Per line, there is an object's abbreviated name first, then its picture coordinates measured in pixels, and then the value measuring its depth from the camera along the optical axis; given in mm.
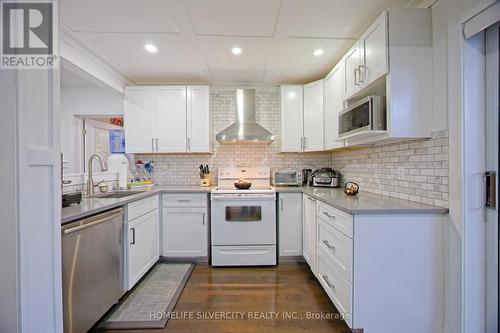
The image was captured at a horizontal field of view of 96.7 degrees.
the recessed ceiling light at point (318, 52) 2330
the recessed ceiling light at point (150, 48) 2213
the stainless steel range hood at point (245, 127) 2934
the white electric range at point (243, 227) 2676
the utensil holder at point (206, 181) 3209
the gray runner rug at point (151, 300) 1746
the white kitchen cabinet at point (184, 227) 2775
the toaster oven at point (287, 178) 3156
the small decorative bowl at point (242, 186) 2877
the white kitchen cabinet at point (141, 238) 2065
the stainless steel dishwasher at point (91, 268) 1370
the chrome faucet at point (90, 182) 2308
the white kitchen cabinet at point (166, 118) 3016
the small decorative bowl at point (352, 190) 2199
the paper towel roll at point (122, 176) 2910
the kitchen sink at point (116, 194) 2430
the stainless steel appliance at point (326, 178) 2988
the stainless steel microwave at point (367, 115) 1640
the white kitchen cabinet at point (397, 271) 1459
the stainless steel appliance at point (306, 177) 3232
